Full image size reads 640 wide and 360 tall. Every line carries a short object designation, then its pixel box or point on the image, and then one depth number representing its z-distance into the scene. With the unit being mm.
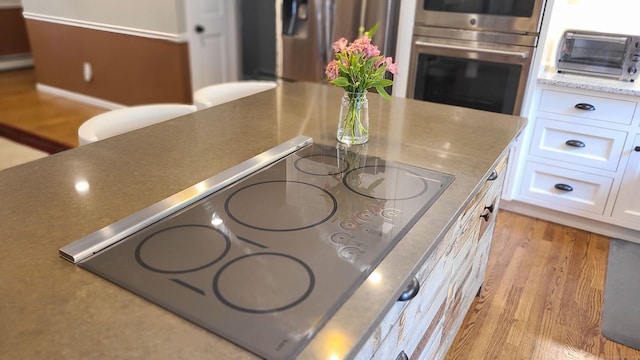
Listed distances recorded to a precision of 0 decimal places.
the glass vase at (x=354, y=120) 1438
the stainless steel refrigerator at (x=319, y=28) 2906
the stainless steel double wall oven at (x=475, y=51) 2588
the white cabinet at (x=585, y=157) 2539
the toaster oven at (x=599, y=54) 2484
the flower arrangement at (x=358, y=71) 1370
